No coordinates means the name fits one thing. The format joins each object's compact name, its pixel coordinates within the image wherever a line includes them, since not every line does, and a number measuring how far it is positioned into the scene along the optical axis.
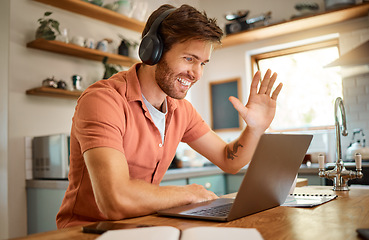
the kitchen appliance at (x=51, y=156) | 2.67
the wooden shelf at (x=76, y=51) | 2.90
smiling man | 1.08
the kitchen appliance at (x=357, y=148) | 3.03
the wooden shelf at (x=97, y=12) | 3.08
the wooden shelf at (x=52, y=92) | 2.86
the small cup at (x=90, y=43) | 3.24
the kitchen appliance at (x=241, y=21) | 3.92
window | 3.86
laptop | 0.90
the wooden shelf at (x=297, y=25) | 3.37
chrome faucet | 1.60
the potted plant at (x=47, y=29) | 2.87
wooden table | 0.77
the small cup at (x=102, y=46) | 3.32
